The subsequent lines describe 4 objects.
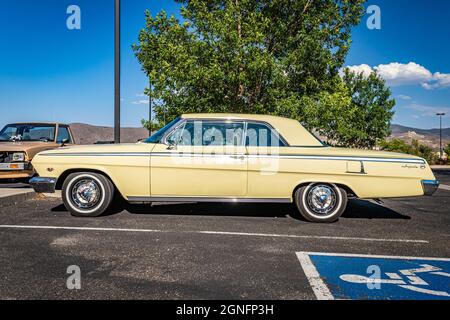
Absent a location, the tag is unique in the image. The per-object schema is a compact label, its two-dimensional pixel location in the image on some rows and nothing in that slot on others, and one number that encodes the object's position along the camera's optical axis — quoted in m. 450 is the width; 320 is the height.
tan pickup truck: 8.36
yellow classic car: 5.17
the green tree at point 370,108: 40.94
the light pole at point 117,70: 8.05
